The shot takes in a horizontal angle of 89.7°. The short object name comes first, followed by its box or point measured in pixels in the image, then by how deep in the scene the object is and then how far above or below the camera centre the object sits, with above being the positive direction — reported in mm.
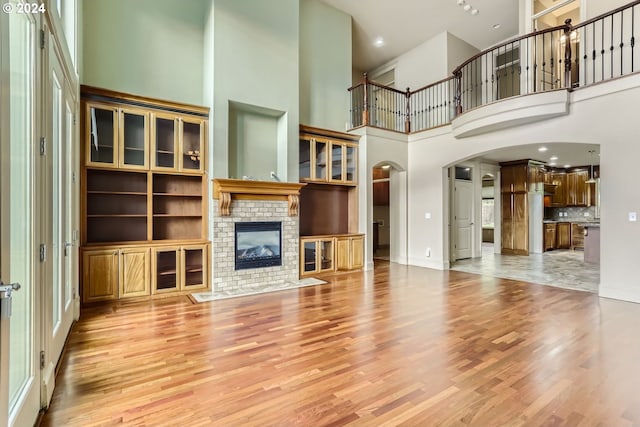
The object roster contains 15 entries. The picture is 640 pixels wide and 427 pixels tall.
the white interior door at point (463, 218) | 8438 -159
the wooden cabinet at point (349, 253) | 6664 -855
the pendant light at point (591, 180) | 9343 +939
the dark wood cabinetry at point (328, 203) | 6418 +192
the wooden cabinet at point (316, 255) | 6207 -852
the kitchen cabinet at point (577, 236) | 10352 -777
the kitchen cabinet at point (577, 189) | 10344 +749
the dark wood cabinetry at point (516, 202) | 9219 +303
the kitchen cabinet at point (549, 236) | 9782 -748
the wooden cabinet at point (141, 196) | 4516 +253
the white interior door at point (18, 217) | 1423 -24
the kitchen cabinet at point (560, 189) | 10664 +771
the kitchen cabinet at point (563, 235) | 10336 -746
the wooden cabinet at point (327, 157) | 6469 +1163
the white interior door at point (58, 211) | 2229 +10
